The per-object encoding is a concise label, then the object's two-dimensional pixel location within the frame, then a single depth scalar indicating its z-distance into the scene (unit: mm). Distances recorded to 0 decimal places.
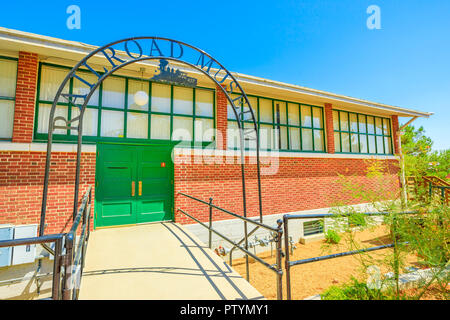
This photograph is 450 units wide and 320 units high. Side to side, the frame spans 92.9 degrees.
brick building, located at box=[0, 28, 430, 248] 4426
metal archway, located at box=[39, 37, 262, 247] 3249
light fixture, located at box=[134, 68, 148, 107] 5480
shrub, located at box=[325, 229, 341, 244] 5735
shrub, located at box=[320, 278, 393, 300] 2622
